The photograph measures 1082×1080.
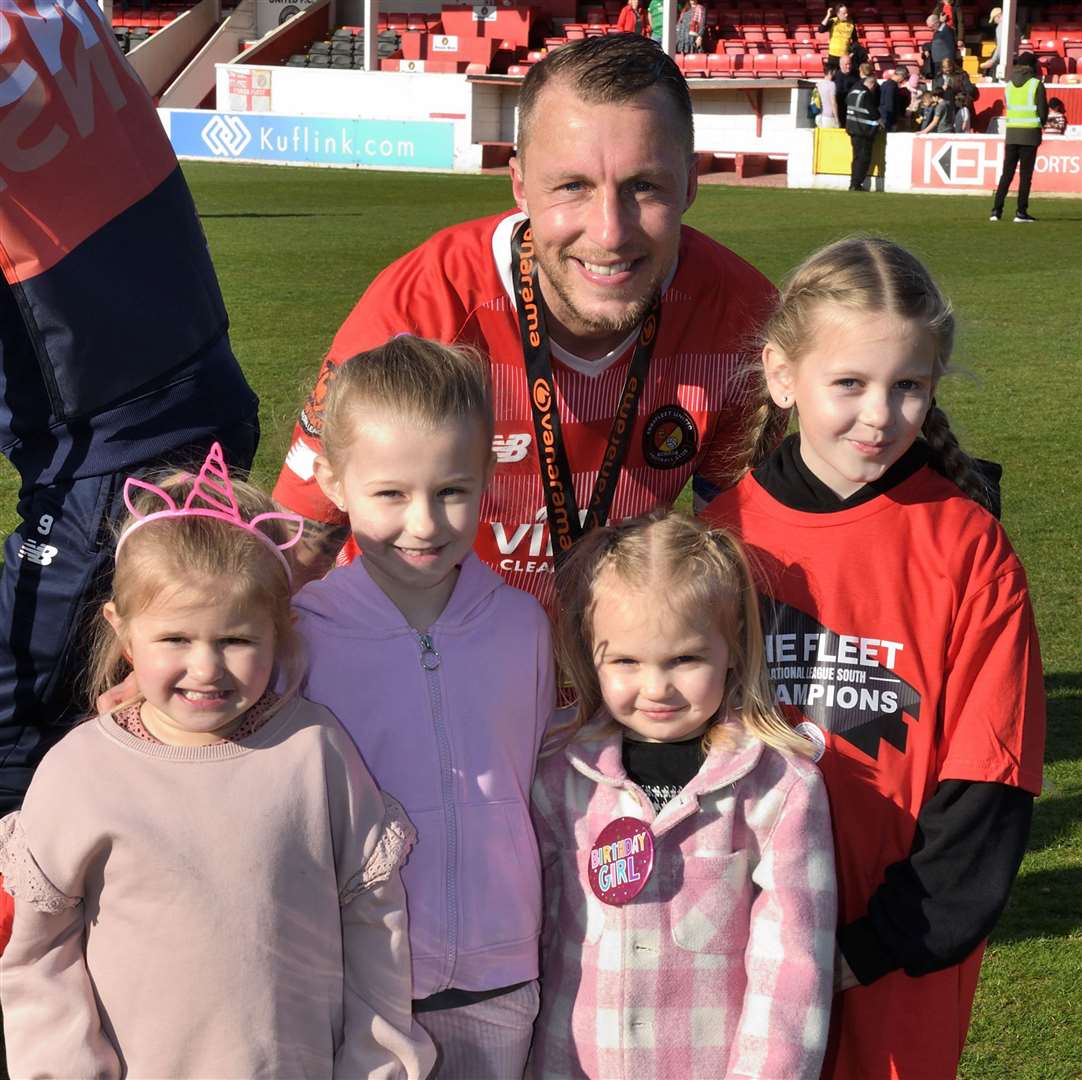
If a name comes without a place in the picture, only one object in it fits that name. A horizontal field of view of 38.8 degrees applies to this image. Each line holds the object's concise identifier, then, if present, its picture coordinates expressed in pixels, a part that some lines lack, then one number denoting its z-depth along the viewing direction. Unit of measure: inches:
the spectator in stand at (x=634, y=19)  1217.4
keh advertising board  871.7
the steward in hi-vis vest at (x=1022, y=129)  722.8
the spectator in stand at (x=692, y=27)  1294.3
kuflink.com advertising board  1116.5
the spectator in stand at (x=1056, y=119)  941.2
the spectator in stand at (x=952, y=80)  1023.0
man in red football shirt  99.9
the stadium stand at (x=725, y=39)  1255.5
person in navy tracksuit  102.5
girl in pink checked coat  80.4
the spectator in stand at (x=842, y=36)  1136.8
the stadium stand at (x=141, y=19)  1501.0
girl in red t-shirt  82.0
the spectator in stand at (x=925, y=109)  1024.9
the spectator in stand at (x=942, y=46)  1056.2
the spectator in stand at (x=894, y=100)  979.9
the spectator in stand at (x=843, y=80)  991.0
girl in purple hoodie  82.0
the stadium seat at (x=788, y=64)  1245.1
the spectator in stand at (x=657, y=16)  1268.5
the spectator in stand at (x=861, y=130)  917.2
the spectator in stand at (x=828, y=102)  1013.2
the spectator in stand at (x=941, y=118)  1008.2
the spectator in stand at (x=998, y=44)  1183.6
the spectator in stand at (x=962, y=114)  1024.9
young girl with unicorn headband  76.8
